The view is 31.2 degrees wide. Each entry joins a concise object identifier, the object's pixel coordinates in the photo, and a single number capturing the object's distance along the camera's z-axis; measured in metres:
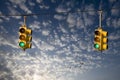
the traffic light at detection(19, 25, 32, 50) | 10.31
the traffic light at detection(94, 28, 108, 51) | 10.38
